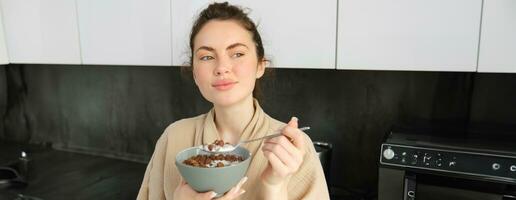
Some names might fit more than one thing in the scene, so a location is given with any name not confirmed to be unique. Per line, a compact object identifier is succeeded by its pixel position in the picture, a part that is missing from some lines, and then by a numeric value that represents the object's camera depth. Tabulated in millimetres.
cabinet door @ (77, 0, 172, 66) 1171
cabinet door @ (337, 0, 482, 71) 863
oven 817
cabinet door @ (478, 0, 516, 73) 823
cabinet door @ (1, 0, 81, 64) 1319
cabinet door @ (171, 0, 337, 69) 978
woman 675
